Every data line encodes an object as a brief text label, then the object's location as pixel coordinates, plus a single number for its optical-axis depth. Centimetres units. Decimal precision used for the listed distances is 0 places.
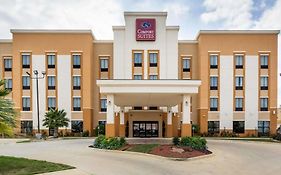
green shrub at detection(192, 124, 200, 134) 2832
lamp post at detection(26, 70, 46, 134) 2707
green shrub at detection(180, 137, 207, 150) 1487
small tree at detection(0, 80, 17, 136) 822
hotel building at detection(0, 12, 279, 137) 2847
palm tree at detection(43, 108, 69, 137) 2548
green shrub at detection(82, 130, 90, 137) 2773
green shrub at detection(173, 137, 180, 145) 1590
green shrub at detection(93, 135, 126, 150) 1521
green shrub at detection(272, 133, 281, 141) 2311
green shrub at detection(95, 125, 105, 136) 2805
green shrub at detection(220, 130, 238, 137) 2805
